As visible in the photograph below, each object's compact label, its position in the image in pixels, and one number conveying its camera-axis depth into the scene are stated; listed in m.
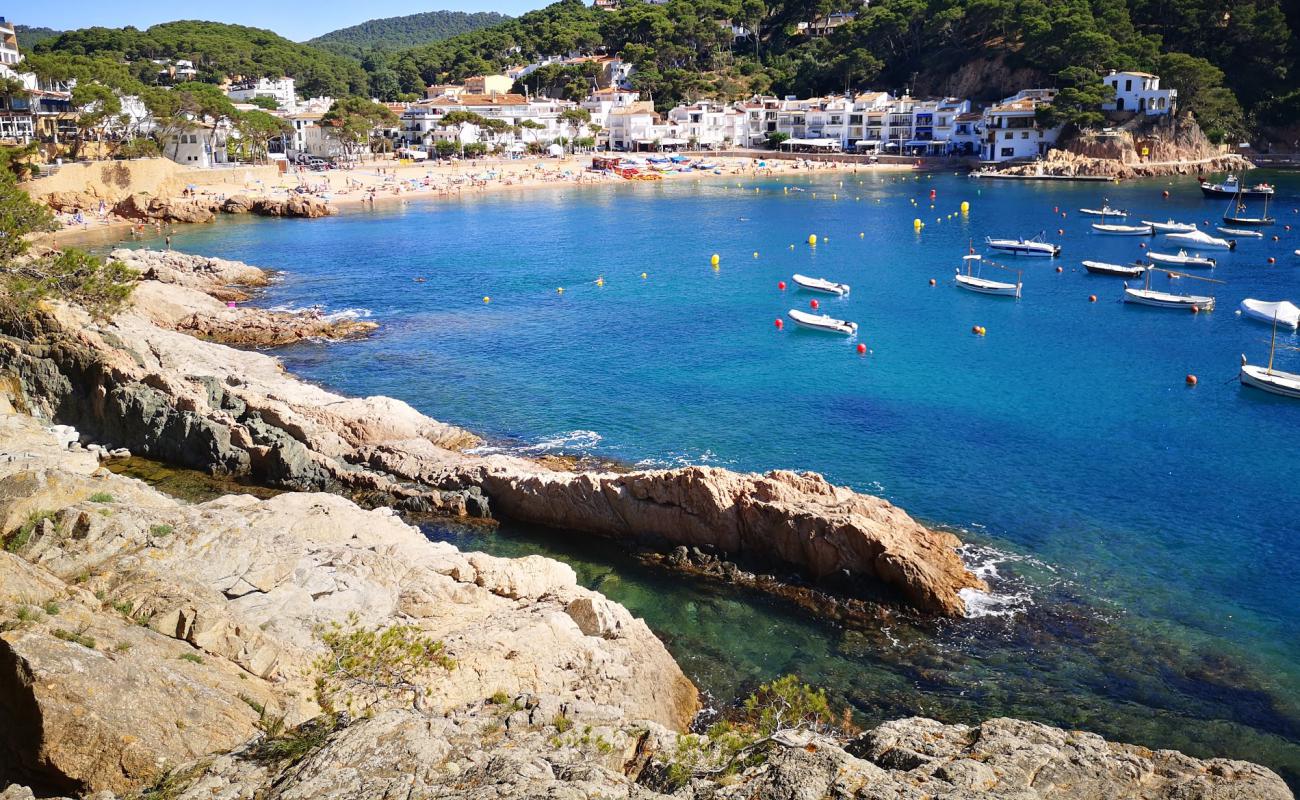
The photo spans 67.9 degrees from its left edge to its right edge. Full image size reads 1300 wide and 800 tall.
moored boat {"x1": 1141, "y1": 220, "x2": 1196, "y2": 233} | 65.06
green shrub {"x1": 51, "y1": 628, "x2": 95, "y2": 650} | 9.66
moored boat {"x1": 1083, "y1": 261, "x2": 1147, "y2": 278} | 53.41
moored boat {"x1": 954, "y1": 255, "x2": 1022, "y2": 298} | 49.84
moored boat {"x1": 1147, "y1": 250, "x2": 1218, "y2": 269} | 55.75
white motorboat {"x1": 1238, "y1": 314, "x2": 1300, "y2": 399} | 32.47
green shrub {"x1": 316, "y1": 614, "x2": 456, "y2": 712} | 11.66
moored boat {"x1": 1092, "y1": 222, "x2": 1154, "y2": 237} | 66.62
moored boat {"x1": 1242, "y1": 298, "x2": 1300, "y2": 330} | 41.88
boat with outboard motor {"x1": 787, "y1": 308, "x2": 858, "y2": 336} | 42.28
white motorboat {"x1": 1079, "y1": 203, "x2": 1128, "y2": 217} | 72.88
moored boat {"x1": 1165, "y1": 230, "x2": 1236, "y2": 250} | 62.12
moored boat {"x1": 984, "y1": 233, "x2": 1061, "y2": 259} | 60.47
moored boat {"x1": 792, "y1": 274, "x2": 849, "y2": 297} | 50.03
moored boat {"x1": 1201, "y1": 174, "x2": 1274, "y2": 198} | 78.44
